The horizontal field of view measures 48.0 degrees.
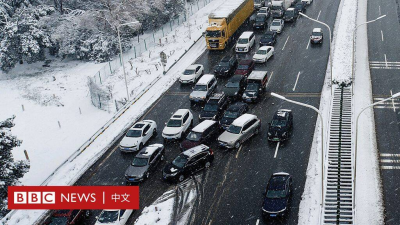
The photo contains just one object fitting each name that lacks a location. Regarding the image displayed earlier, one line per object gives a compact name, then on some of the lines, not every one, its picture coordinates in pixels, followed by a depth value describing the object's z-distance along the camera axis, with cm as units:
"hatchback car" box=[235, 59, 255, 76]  4809
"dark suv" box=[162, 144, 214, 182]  3219
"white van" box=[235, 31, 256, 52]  5618
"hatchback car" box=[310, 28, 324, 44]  5718
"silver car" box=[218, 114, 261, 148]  3559
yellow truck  5678
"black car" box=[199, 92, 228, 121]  3994
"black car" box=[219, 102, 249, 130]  3847
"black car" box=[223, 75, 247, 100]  4381
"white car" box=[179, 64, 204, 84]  4881
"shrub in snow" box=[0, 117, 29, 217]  2891
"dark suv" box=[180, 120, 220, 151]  3575
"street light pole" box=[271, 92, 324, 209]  2785
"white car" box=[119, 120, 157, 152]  3681
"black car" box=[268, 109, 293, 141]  3613
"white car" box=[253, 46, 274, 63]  5215
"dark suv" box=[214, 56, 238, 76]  4962
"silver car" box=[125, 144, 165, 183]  3259
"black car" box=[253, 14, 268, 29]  6362
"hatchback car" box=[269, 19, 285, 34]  6173
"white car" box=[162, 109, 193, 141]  3777
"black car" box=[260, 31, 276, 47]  5702
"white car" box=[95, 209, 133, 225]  2791
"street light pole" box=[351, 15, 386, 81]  4584
